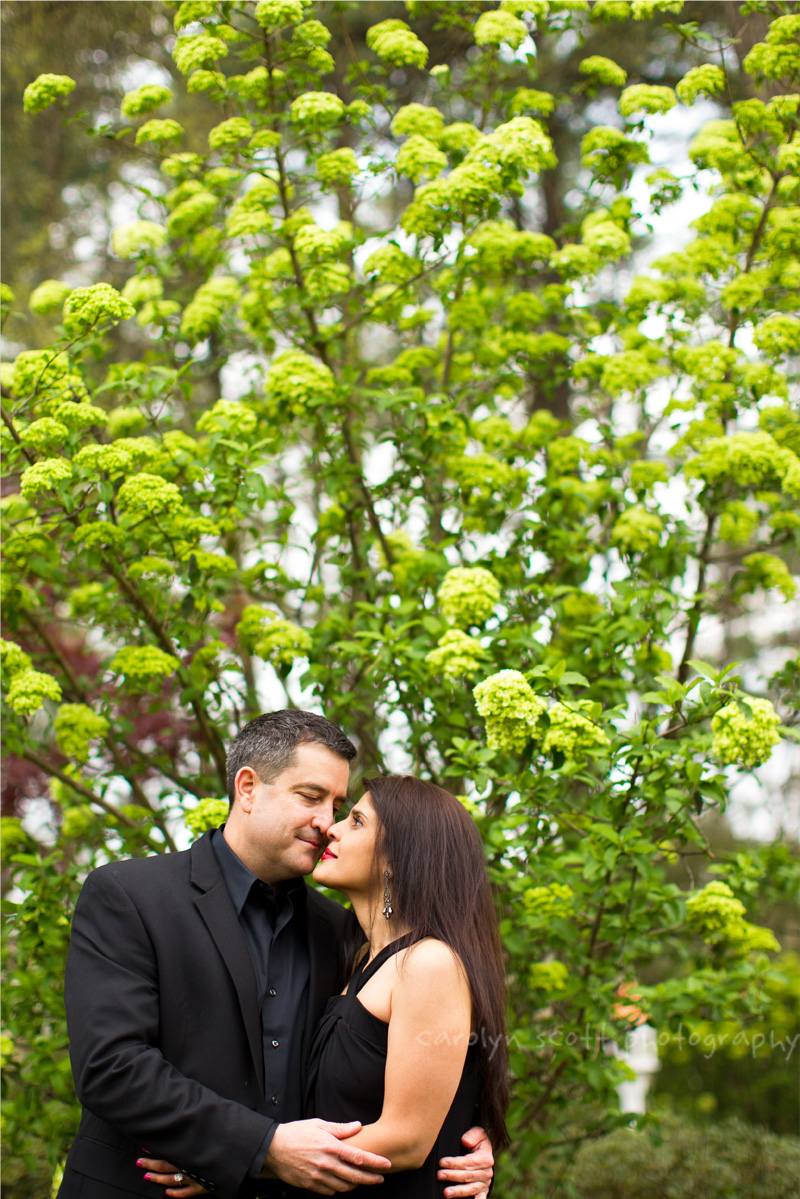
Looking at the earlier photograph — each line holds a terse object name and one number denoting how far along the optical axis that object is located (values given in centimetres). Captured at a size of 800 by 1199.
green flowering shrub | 321
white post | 599
